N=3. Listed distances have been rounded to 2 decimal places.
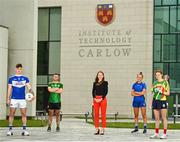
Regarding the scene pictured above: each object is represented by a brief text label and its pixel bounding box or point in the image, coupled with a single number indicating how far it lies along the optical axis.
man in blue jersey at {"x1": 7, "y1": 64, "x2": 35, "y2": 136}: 13.55
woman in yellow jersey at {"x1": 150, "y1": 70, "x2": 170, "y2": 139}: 13.45
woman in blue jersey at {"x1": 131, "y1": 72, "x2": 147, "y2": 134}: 15.09
